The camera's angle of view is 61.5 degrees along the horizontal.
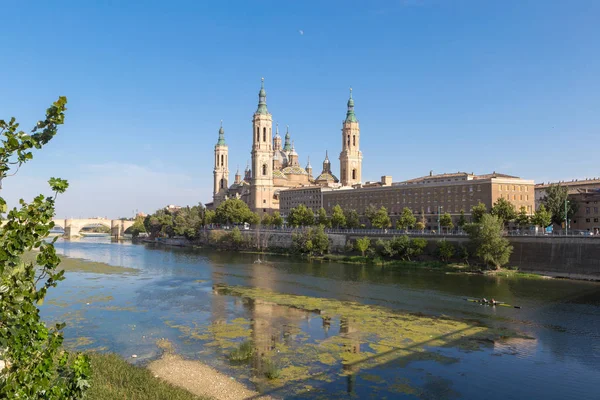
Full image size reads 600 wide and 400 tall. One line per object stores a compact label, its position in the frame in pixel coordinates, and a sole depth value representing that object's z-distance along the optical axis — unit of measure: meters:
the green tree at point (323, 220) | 110.18
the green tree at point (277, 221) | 127.88
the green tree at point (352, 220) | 104.12
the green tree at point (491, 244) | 64.44
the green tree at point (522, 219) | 75.50
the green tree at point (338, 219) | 105.02
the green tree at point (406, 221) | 90.94
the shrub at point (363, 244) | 84.32
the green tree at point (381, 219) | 94.44
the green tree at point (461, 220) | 86.31
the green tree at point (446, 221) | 87.00
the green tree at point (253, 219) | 130.00
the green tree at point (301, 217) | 113.81
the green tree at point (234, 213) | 130.62
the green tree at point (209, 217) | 142.12
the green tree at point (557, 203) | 79.12
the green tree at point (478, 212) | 79.31
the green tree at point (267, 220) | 130.00
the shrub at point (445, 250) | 72.94
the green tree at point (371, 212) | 99.16
